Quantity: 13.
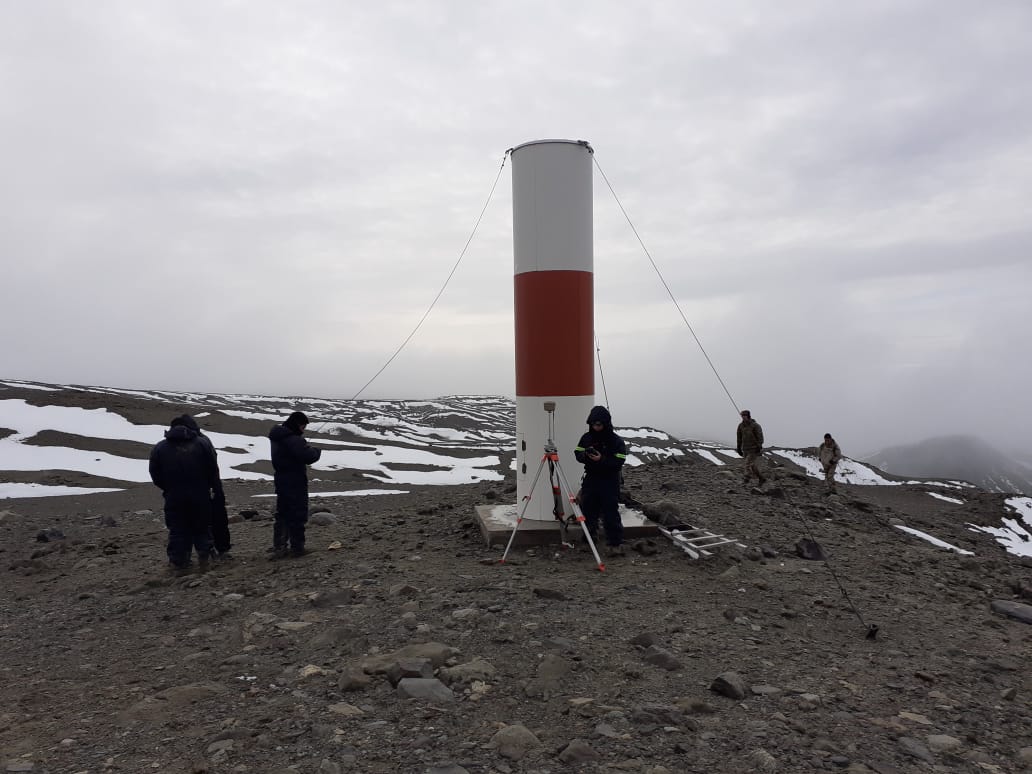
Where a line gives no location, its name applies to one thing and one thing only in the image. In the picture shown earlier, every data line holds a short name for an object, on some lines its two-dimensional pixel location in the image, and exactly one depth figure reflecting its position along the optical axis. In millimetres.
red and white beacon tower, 10688
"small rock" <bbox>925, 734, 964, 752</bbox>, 4827
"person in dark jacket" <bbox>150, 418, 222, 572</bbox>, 10000
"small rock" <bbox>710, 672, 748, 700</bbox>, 5520
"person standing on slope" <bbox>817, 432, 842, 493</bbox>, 20156
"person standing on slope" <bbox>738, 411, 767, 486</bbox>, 18027
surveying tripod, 10422
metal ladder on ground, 9914
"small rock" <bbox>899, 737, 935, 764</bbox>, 4680
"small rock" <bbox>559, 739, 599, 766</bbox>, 4543
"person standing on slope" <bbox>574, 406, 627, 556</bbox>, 10188
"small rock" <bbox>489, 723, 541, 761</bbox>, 4645
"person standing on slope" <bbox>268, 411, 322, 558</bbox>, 10258
